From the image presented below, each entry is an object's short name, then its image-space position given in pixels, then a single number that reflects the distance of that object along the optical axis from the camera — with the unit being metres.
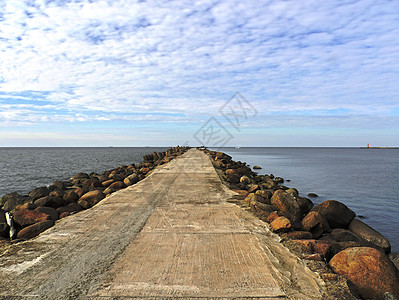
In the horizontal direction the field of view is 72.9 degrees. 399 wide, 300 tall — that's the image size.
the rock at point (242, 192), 8.02
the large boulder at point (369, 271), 3.08
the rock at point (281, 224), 4.65
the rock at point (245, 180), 12.92
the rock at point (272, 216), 5.20
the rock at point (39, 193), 9.59
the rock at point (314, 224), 5.46
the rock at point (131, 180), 11.15
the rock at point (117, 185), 10.79
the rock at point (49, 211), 5.56
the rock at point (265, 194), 7.20
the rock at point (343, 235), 5.92
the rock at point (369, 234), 6.47
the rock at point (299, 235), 4.52
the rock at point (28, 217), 5.12
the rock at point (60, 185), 13.02
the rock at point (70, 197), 7.83
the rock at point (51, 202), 7.16
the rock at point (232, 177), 13.18
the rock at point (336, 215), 6.78
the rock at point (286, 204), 6.29
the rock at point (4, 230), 4.85
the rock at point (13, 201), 8.74
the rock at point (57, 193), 8.23
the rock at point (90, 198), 7.43
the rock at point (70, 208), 6.50
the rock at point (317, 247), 3.84
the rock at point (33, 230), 4.65
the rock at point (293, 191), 10.97
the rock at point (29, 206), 6.28
